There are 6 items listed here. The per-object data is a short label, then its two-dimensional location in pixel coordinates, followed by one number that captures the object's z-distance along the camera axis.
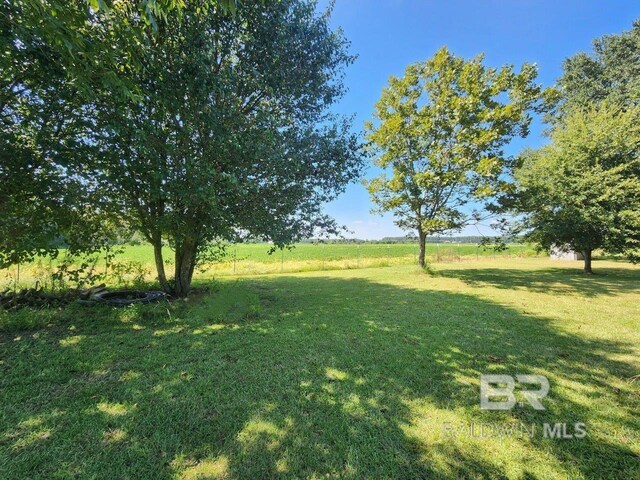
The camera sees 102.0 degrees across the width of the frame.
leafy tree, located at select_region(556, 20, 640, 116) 17.45
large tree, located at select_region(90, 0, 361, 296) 4.52
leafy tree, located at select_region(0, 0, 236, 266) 3.61
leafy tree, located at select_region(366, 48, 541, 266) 10.46
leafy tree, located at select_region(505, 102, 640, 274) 10.30
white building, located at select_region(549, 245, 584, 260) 22.50
